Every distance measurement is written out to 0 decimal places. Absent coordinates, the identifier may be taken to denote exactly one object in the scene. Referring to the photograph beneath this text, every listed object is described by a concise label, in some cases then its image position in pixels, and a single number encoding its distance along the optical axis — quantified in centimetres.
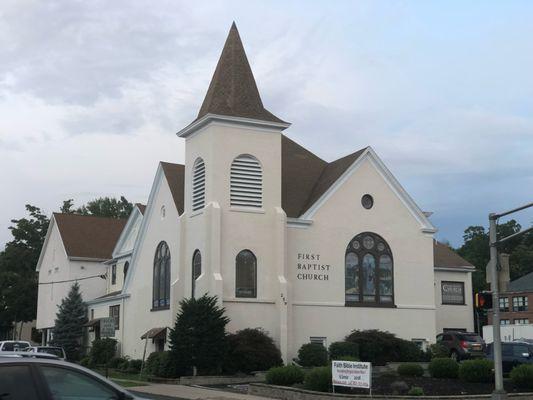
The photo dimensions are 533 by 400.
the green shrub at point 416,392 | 2333
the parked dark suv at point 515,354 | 3152
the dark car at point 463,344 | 3803
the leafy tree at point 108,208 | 9538
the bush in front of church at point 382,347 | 3756
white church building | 3659
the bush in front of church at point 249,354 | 3409
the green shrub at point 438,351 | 3800
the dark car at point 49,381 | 838
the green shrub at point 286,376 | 2750
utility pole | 2170
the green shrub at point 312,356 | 3556
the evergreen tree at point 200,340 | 3350
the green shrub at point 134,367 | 4062
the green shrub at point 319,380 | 2448
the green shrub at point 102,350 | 4538
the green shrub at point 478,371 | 2661
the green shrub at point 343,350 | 3666
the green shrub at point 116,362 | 4375
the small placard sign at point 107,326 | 3356
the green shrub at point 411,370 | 2928
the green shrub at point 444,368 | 2834
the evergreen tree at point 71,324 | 5184
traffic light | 2283
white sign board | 2291
